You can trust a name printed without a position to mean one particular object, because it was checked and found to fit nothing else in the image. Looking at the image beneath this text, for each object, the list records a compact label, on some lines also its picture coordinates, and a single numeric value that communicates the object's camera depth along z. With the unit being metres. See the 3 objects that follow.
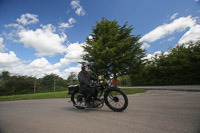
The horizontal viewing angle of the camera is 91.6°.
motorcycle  3.31
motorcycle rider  3.68
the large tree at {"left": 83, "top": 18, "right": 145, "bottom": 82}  11.98
